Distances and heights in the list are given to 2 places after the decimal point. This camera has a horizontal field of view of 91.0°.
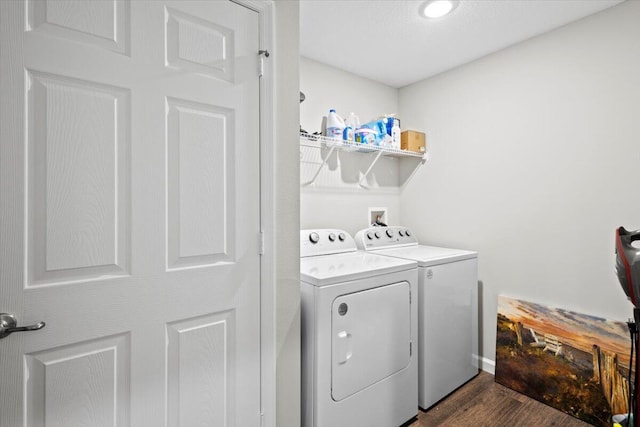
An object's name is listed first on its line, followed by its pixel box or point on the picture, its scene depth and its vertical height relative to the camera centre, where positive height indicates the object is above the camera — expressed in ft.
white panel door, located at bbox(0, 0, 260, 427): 2.99 +0.02
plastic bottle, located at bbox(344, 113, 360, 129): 8.48 +2.49
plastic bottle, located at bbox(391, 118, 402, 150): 8.75 +2.18
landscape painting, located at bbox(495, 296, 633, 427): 6.00 -3.10
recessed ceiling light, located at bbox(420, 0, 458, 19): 5.98 +4.00
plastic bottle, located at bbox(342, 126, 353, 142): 8.08 +2.04
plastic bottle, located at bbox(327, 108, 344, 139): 7.86 +2.18
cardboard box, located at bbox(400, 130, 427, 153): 9.16 +2.12
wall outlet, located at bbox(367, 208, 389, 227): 9.37 -0.12
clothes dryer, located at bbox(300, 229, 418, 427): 5.07 -2.26
